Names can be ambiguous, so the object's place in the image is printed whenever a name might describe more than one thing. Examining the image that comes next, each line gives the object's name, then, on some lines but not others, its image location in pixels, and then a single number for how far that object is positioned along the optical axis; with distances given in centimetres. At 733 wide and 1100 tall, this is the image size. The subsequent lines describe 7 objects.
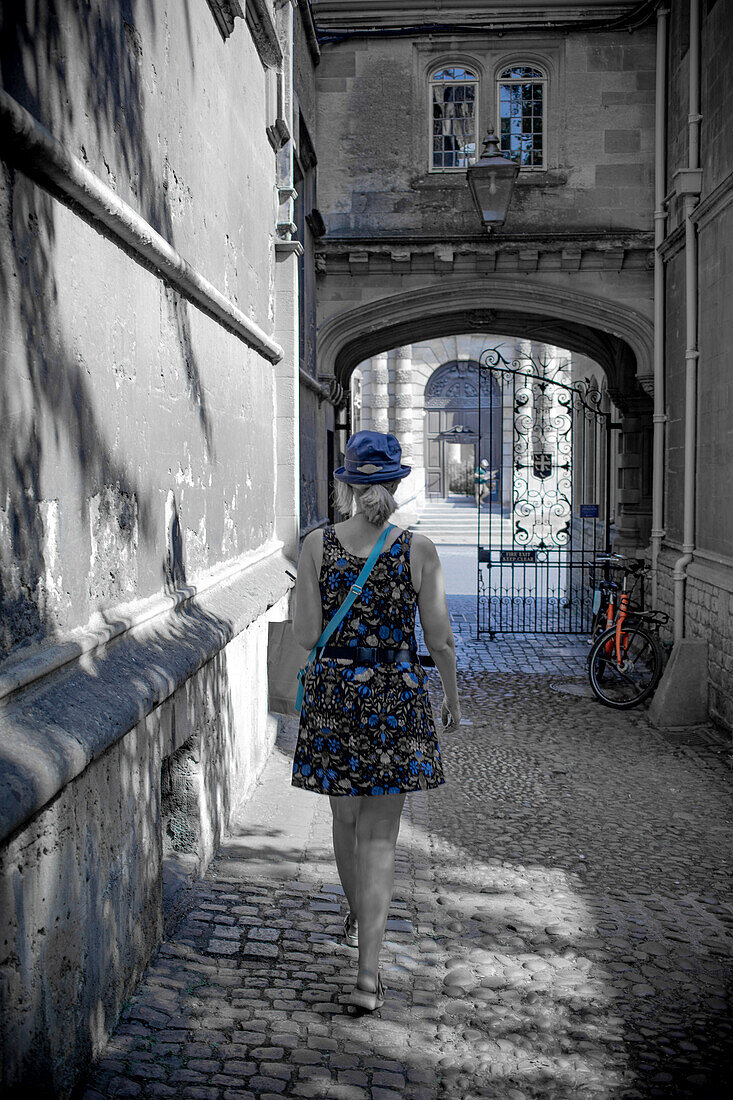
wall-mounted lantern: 1025
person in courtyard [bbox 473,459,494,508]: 3644
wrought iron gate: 1266
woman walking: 339
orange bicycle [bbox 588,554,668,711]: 903
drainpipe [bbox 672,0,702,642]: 909
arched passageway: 1157
